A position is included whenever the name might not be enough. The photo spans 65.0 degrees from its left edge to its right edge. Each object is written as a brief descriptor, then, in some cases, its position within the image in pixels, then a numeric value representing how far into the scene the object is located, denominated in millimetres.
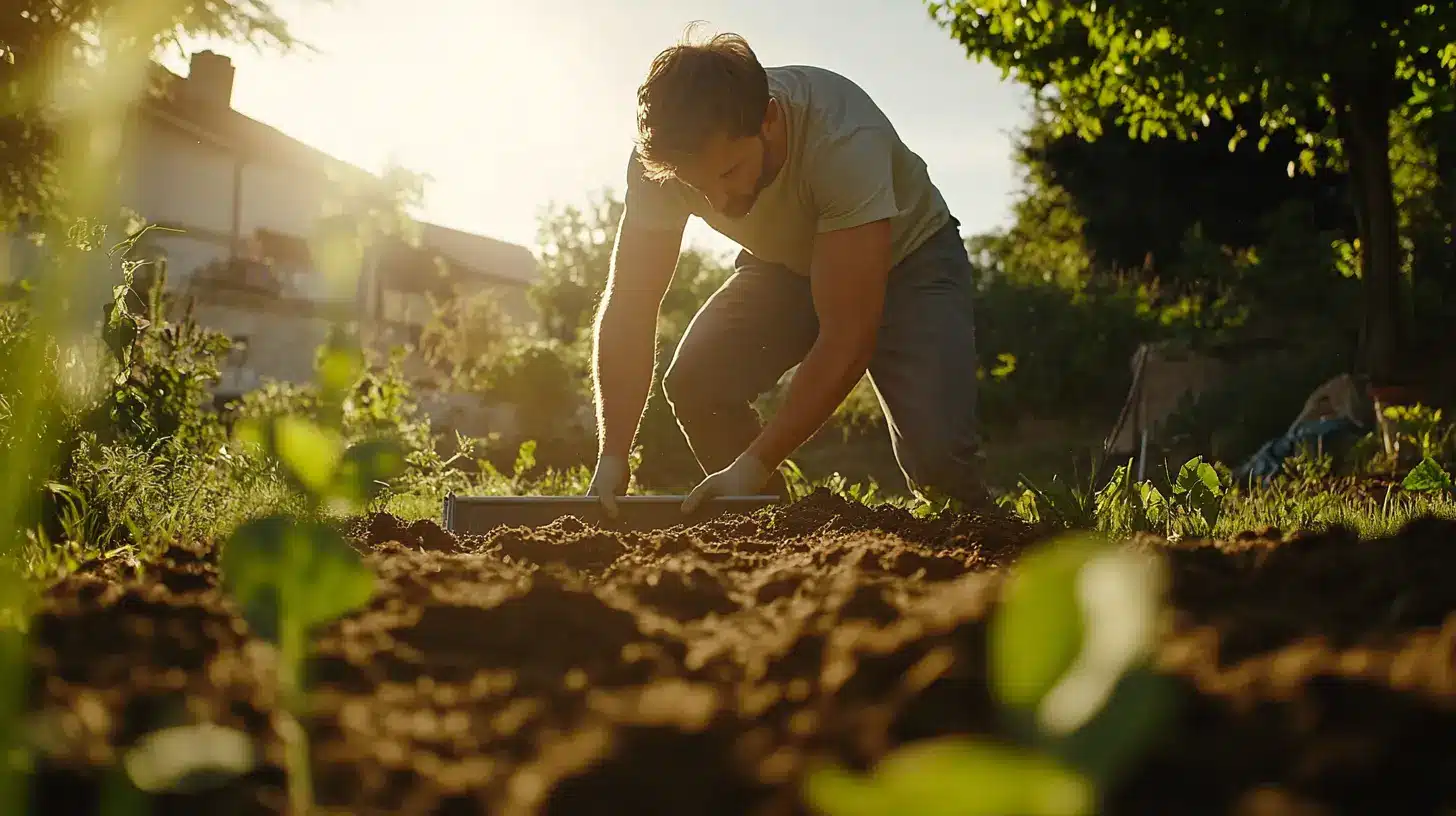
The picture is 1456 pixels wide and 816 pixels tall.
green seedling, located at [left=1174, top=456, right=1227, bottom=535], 2637
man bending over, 2953
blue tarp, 6095
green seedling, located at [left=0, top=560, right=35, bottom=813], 725
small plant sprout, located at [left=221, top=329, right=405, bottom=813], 425
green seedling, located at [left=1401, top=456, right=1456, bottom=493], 2998
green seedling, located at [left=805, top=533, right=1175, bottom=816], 362
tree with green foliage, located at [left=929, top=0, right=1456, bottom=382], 6074
